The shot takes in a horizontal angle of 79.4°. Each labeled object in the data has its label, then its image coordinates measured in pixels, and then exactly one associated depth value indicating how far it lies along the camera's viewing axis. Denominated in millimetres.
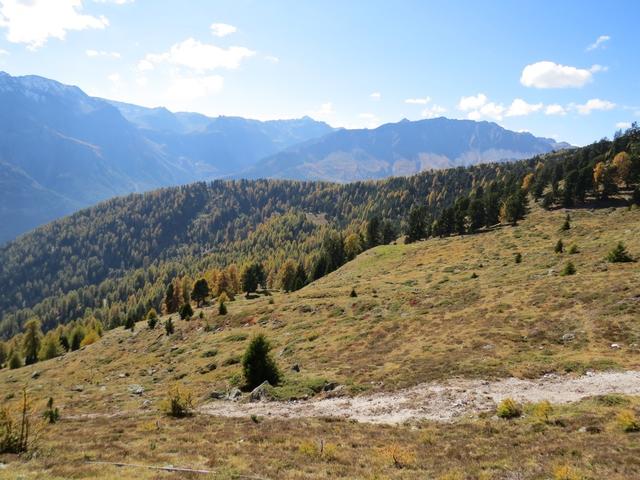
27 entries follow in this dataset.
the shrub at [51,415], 29091
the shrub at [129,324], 87225
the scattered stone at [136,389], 39406
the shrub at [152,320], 78688
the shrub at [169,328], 68438
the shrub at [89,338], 97562
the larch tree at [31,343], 103688
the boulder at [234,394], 31380
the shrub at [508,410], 20031
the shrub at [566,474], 12344
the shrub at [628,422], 15805
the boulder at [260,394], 29922
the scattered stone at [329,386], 29828
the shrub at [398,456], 15612
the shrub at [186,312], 76738
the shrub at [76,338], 104050
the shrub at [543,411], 18656
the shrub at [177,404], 27078
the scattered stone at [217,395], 32219
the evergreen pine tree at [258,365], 33312
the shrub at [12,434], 18484
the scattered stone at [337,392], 28436
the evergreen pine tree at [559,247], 60625
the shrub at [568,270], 45969
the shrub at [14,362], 93438
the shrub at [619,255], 46328
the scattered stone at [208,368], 42603
